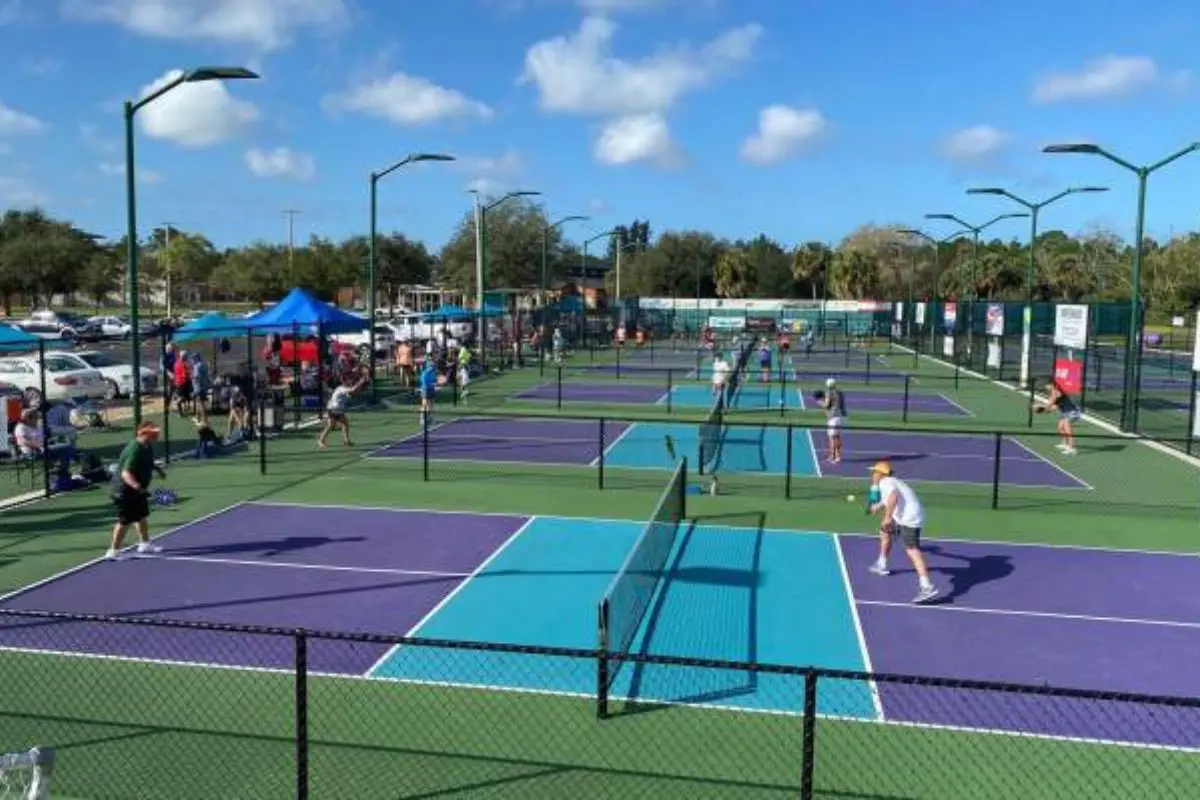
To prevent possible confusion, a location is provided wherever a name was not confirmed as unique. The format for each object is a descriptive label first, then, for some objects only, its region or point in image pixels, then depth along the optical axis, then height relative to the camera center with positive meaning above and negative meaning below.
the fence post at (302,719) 6.27 -2.48
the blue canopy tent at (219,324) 24.52 -0.46
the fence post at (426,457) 19.44 -2.71
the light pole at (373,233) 29.47 +2.33
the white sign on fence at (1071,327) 31.27 -0.19
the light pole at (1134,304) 26.12 +0.45
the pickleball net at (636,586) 8.73 -2.82
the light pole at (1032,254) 35.53 +2.39
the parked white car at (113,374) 31.58 -2.05
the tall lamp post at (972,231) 49.69 +4.11
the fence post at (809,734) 5.83 -2.35
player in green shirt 13.25 -2.21
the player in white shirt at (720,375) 28.58 -1.64
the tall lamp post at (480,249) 50.62 +3.06
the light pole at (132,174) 15.81 +2.07
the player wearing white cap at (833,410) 21.69 -1.92
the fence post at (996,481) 17.16 -2.67
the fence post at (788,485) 18.07 -2.90
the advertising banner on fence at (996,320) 43.22 -0.01
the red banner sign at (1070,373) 29.38 -1.47
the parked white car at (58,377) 29.33 -2.05
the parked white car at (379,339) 46.53 -1.44
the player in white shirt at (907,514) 12.42 -2.30
